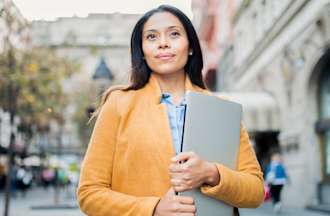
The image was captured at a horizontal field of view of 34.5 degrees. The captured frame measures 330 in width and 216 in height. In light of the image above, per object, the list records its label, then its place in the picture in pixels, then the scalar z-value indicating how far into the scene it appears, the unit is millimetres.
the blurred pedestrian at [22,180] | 28188
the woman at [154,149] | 1716
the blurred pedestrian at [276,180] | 14095
